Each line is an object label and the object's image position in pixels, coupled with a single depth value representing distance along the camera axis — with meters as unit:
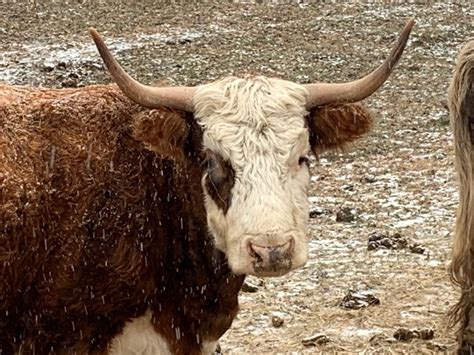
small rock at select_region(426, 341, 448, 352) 11.40
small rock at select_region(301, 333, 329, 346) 11.83
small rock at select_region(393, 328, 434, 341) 11.72
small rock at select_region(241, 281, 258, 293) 13.60
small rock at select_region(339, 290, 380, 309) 12.81
